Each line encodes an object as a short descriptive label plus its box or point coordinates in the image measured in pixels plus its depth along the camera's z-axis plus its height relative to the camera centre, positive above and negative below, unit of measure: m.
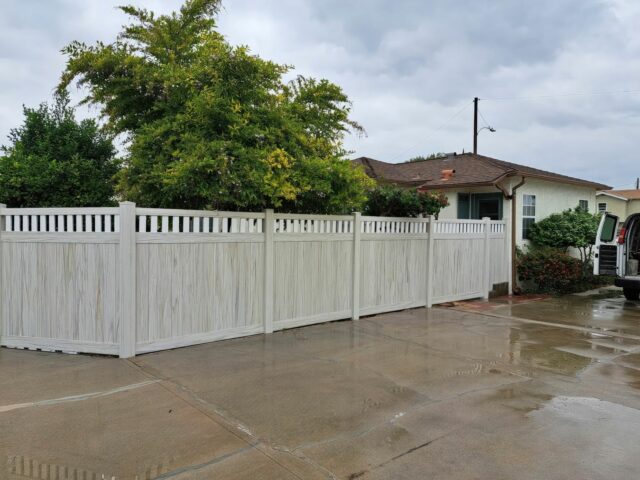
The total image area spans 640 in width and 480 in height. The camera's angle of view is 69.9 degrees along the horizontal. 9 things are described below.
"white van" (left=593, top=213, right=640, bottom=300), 10.42 -0.33
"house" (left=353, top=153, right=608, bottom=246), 12.45 +1.38
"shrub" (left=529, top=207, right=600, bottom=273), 13.12 +0.16
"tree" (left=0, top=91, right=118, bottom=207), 7.64 +1.15
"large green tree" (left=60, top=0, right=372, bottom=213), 6.12 +1.68
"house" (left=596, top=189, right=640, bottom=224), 27.05 +2.16
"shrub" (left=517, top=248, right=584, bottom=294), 11.88 -0.89
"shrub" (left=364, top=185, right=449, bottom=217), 8.84 +0.61
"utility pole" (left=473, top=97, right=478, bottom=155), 25.22 +6.26
